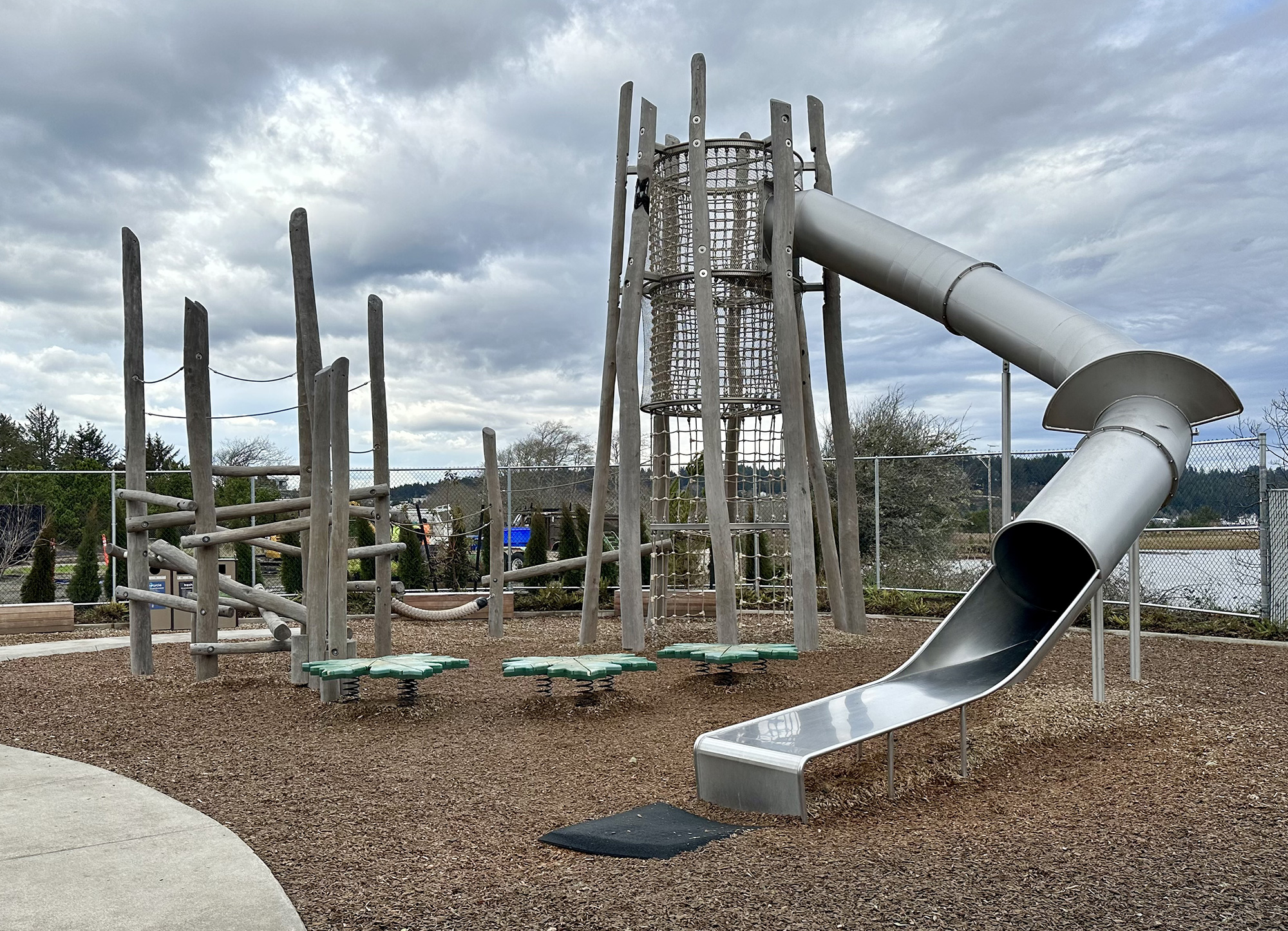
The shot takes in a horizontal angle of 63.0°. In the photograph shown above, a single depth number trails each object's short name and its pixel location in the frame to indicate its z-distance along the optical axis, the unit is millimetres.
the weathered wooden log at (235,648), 8039
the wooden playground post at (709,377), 8414
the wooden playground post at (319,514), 7188
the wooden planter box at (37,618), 13078
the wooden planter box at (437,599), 14617
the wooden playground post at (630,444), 9070
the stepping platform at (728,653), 7113
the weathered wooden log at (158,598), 8391
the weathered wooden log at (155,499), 8340
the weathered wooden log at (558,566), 10633
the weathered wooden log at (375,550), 8180
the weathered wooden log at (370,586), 8609
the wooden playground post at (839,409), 9820
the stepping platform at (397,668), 6590
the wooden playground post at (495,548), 11234
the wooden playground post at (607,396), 9500
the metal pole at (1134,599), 7206
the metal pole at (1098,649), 6598
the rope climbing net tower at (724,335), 9461
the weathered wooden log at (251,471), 8414
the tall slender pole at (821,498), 9742
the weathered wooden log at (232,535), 8008
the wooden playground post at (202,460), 8180
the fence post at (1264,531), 11086
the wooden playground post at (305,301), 8484
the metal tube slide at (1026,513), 4750
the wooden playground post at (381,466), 8555
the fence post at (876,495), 14125
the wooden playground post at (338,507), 7121
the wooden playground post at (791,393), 8531
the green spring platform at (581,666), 6586
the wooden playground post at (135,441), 8570
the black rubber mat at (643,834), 3947
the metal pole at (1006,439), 7359
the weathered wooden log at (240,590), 8094
